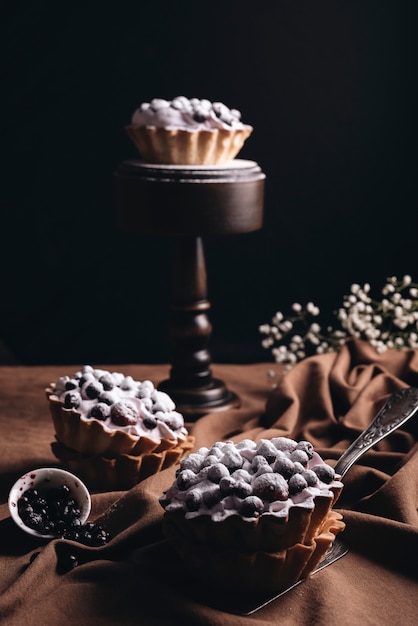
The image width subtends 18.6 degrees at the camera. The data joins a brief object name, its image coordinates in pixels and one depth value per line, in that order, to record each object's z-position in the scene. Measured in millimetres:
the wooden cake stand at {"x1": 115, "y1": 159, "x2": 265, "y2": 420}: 1003
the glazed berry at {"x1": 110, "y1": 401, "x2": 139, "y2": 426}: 853
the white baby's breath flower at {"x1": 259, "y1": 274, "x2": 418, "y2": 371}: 1066
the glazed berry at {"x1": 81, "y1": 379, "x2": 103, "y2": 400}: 865
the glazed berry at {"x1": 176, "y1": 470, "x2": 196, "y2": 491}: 727
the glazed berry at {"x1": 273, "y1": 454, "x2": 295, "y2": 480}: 724
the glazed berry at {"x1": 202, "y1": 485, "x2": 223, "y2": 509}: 712
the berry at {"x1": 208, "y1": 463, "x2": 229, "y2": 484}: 721
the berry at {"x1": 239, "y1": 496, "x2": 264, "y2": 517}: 700
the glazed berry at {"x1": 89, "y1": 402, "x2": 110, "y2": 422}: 855
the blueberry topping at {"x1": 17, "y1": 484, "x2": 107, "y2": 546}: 776
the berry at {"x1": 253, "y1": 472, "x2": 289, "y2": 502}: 709
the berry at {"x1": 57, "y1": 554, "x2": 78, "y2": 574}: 749
